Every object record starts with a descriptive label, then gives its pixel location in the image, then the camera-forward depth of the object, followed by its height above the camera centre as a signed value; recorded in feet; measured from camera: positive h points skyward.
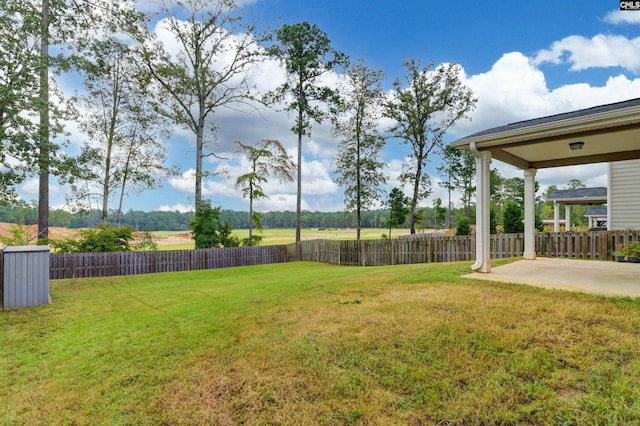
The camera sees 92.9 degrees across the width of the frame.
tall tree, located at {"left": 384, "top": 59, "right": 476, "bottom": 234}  61.98 +22.72
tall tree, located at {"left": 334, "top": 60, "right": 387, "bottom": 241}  60.23 +15.46
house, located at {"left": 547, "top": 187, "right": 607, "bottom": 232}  53.71 +3.64
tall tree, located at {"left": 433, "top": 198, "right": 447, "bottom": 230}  102.18 +2.55
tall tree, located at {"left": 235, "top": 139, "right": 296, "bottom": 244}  54.03 +9.17
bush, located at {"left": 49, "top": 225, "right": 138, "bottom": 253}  37.50 -3.03
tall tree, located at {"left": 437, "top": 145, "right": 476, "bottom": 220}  84.07 +13.31
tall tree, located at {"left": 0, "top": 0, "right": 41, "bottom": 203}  27.73 +12.62
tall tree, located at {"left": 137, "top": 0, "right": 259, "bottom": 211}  51.72 +27.56
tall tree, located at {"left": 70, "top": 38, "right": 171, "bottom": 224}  48.42 +13.96
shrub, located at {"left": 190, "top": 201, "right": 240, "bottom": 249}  46.26 -1.78
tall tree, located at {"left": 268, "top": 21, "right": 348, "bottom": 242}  54.19 +26.94
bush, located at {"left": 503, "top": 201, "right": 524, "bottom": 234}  59.52 -0.30
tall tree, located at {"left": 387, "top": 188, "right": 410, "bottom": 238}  65.57 +2.47
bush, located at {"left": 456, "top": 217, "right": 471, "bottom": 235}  61.11 -1.92
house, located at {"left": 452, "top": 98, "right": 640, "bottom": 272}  16.11 +4.84
